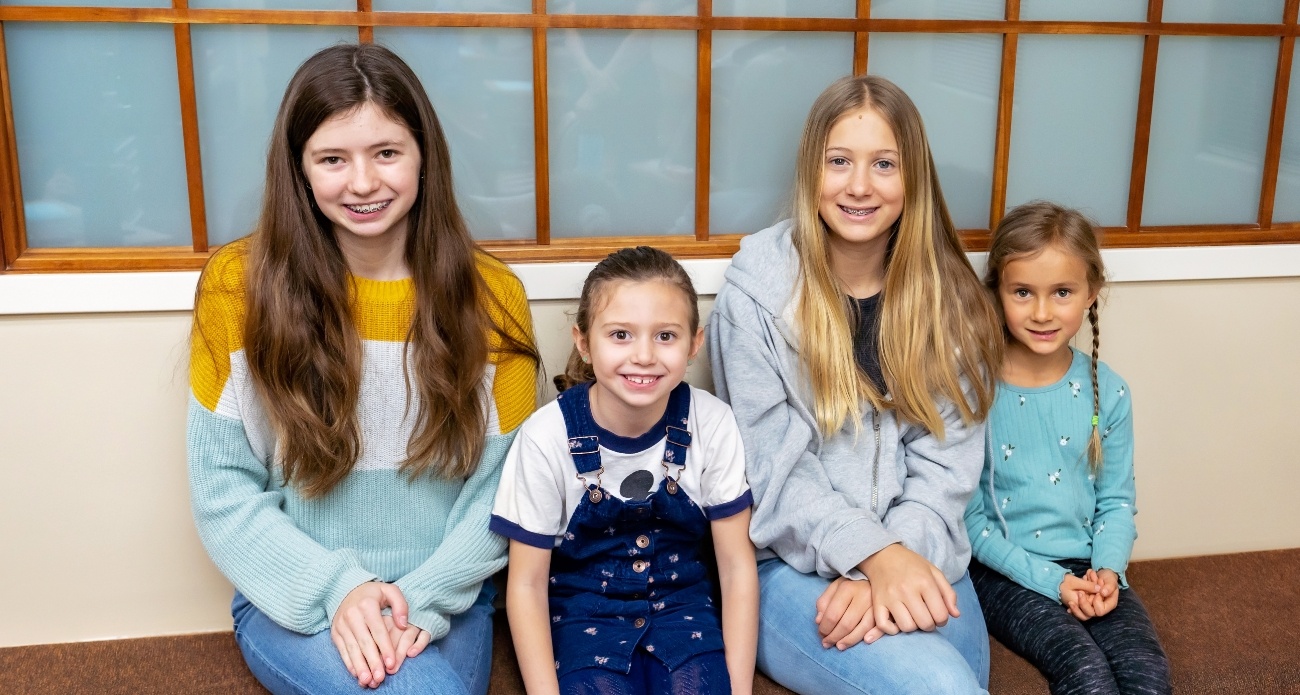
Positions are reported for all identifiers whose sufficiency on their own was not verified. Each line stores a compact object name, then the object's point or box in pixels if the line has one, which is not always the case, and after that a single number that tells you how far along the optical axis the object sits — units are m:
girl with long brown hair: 1.57
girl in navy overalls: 1.58
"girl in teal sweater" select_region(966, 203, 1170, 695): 1.84
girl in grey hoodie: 1.71
